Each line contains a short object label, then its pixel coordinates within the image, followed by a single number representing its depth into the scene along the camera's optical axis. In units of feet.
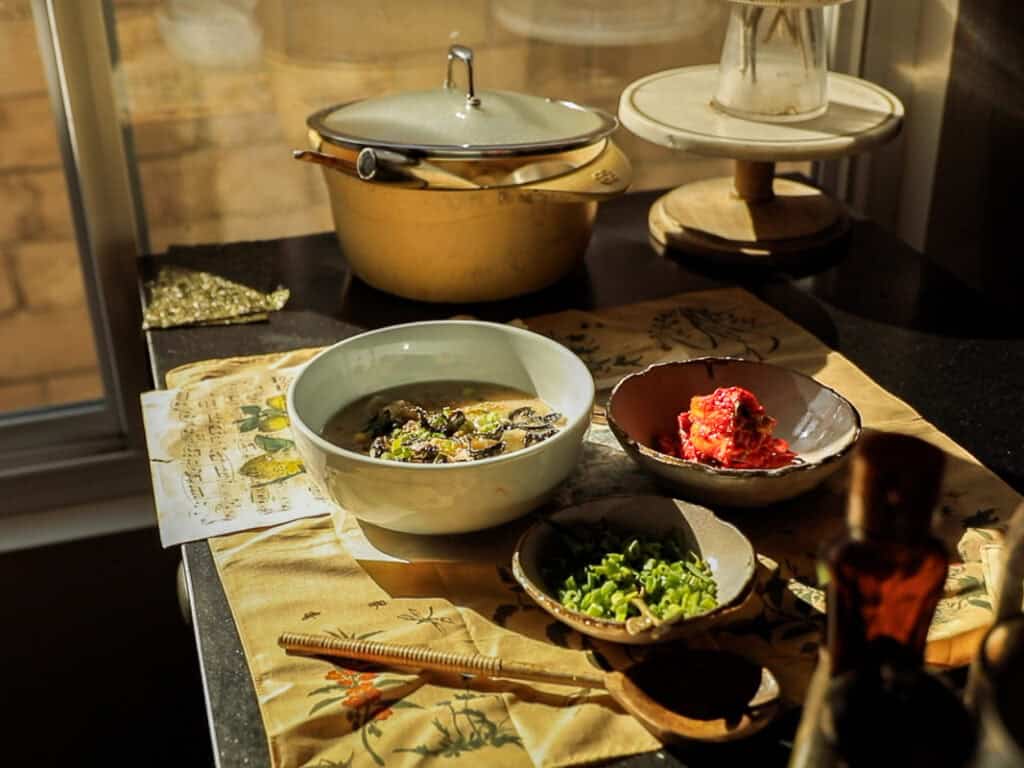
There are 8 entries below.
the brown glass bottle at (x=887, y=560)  1.63
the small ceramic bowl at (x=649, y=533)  2.40
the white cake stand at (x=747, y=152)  3.98
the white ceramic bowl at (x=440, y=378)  2.68
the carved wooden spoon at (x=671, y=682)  2.30
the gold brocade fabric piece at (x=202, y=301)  4.04
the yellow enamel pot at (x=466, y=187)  3.73
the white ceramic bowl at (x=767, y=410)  2.82
